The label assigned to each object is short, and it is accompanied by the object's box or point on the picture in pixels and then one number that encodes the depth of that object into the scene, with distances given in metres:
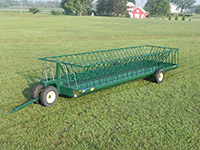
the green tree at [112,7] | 92.75
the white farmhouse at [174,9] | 177.50
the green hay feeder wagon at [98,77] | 6.41
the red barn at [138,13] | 89.94
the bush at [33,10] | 85.12
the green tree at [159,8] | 102.12
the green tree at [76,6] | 91.69
